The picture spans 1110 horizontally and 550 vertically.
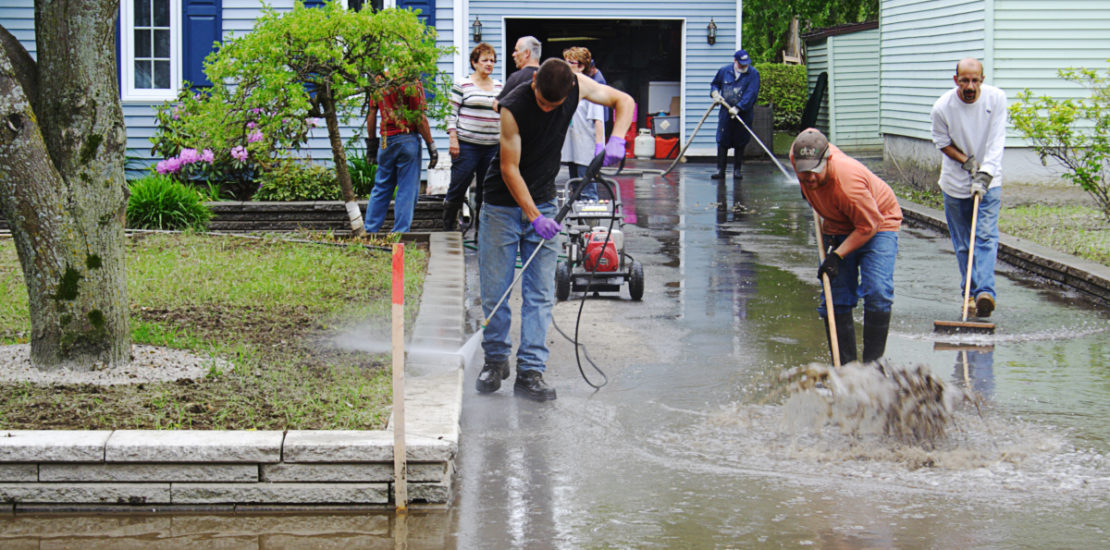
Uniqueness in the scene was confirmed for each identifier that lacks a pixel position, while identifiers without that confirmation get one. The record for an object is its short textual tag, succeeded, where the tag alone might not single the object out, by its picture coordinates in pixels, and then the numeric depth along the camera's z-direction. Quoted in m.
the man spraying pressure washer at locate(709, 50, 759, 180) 19.34
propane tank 24.95
